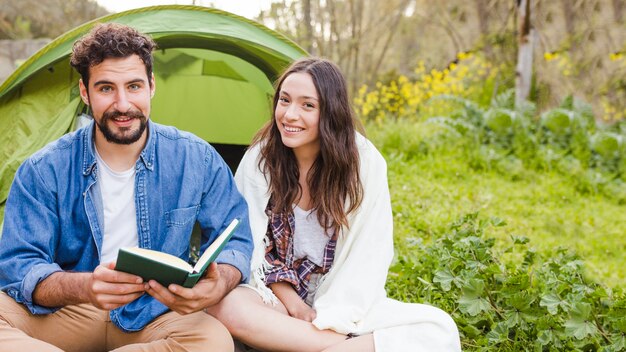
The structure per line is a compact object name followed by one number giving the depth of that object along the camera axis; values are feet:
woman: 7.33
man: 6.43
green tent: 9.55
